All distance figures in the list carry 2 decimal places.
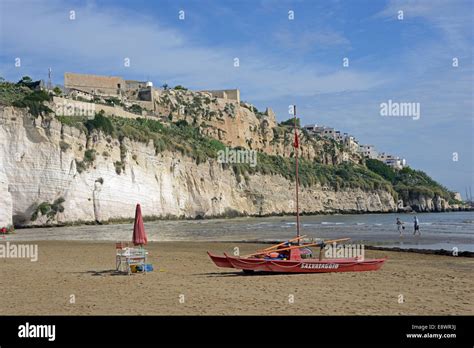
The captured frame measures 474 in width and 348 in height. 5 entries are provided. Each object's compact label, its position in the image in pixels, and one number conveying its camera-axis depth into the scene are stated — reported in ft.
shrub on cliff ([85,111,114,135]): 184.96
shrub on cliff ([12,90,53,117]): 158.40
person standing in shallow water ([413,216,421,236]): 116.12
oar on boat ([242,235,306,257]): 54.65
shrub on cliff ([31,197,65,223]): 151.94
